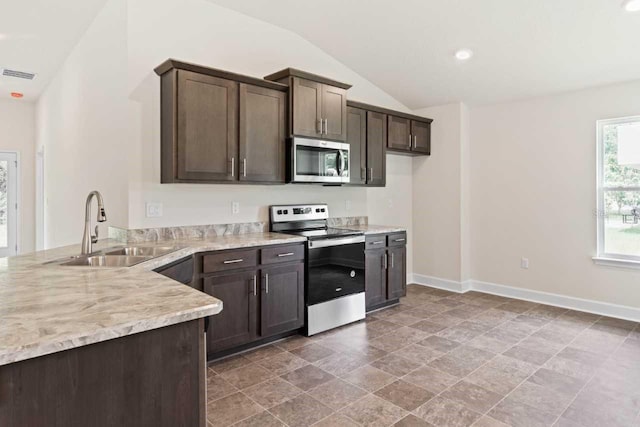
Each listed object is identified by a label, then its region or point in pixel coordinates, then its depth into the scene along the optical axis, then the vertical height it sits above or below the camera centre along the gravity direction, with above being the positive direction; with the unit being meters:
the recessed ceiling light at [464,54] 3.92 +1.56
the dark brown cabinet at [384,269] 4.15 -0.64
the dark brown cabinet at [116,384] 1.03 -0.50
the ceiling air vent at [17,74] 5.13 +1.83
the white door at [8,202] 6.50 +0.17
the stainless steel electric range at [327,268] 3.54 -0.54
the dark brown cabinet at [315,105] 3.59 +1.01
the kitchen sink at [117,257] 2.34 -0.29
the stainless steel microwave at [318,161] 3.60 +0.47
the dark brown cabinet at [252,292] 2.93 -0.65
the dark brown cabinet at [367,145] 4.32 +0.74
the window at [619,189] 4.02 +0.20
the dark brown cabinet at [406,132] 4.72 +0.99
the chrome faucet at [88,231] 2.37 -0.12
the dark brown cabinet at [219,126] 2.99 +0.69
